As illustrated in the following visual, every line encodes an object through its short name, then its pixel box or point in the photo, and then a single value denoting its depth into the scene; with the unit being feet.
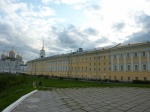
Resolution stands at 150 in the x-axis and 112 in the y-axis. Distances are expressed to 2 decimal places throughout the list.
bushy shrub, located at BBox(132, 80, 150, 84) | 109.26
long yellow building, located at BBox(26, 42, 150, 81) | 125.80
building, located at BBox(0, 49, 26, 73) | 388.78
